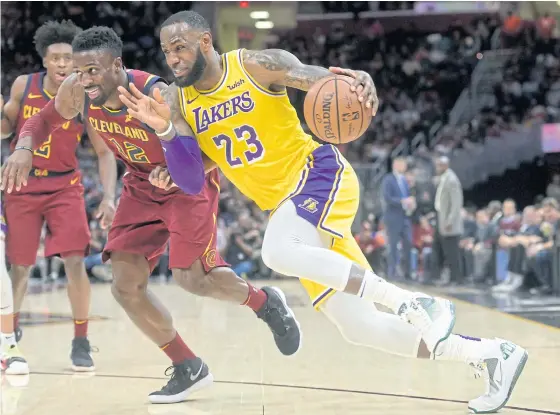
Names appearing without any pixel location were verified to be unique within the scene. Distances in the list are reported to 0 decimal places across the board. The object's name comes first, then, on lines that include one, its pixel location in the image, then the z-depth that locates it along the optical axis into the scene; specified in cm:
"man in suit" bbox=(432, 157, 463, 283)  1141
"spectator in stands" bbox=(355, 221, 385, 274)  1355
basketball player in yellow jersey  346
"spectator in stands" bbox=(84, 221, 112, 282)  1352
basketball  352
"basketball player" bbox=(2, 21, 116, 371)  517
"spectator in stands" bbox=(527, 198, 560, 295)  959
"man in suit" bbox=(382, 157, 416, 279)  1203
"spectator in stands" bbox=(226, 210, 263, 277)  1362
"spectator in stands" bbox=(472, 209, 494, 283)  1151
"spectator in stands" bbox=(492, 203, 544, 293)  985
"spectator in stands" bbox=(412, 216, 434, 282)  1279
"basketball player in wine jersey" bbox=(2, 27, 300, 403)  418
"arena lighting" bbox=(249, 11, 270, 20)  1974
